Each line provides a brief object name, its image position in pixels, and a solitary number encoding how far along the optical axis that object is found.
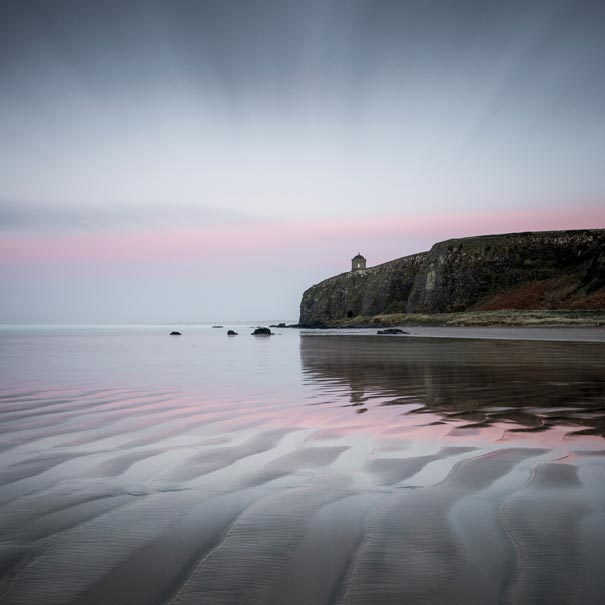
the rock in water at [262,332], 55.24
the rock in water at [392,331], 52.56
